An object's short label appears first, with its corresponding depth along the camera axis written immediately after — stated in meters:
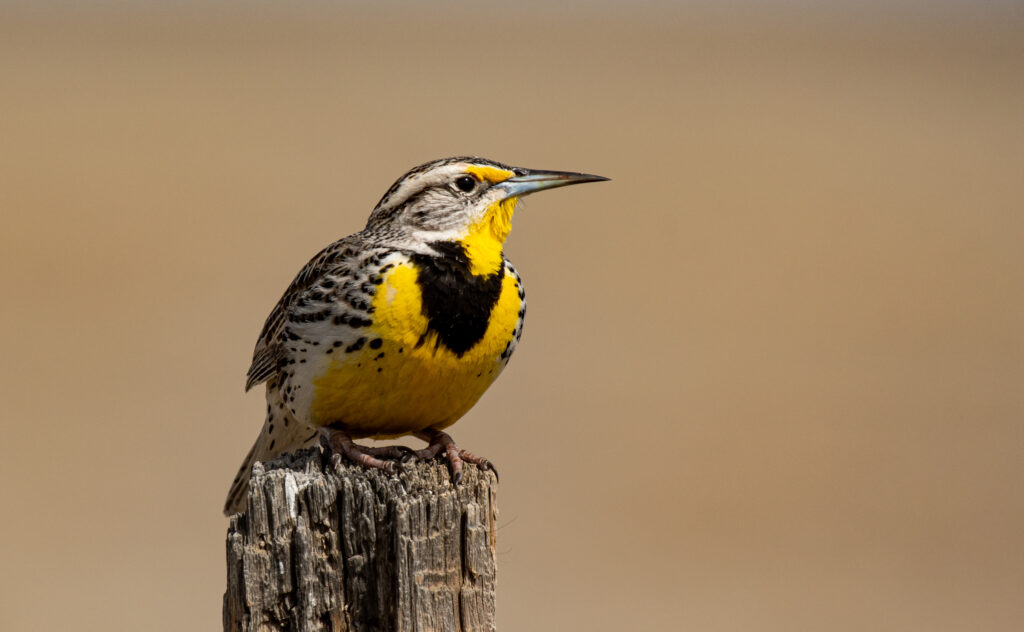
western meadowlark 7.39
